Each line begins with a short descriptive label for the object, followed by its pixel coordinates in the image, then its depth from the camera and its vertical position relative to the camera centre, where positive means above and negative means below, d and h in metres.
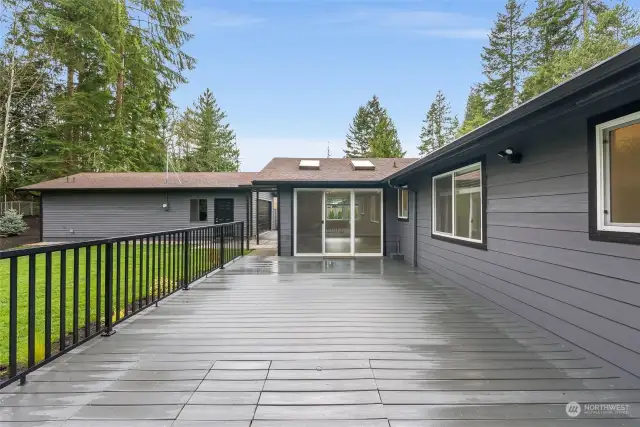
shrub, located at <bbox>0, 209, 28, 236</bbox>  15.88 -0.23
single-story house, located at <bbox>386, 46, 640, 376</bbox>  2.42 +0.05
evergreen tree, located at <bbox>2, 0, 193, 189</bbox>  16.83 +6.92
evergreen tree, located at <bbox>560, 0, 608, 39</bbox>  16.58 +9.26
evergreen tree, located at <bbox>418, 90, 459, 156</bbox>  32.78 +8.05
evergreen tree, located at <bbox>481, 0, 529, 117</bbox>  22.53 +9.61
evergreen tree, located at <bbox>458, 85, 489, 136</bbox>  24.22 +7.11
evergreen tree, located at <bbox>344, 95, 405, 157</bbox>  31.11 +7.51
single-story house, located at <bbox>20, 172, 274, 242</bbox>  14.65 +0.34
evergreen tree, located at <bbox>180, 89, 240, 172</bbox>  28.73 +6.32
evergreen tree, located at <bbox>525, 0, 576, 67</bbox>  17.94 +9.27
